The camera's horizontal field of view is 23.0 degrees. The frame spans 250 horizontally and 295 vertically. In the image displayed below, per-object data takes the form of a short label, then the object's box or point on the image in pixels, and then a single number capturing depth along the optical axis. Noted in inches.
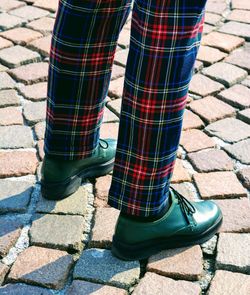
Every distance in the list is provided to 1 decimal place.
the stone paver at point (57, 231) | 79.8
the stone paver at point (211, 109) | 110.7
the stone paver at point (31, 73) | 120.5
